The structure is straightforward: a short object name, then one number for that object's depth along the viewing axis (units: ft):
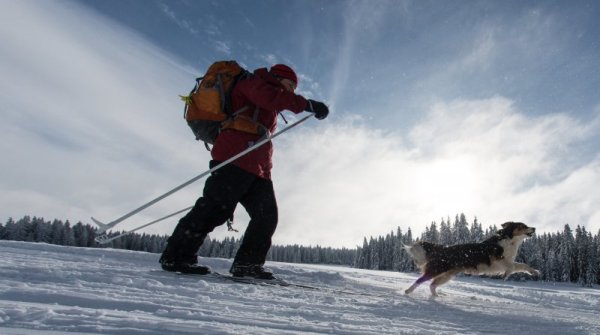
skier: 13.10
